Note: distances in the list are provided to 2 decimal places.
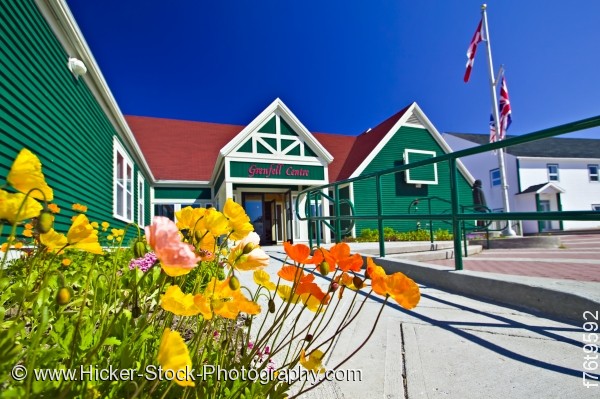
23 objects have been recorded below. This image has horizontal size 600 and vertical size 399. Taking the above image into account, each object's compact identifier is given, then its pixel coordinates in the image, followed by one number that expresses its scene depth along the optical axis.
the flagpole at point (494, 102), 12.47
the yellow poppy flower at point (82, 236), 0.70
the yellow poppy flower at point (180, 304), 0.60
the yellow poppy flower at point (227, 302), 0.71
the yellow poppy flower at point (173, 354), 0.52
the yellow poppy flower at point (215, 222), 0.80
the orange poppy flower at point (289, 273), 0.87
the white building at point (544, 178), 20.92
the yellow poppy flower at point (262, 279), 0.93
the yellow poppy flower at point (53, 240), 0.76
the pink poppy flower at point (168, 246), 0.46
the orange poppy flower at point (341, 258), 0.85
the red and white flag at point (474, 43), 14.01
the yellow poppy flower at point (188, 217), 0.86
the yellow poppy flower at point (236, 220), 0.86
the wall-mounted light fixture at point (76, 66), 5.40
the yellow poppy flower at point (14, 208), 0.59
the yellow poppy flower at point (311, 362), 0.76
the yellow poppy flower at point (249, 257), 0.84
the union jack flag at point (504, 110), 13.55
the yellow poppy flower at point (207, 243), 0.82
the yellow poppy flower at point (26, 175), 0.58
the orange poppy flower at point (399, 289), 0.71
